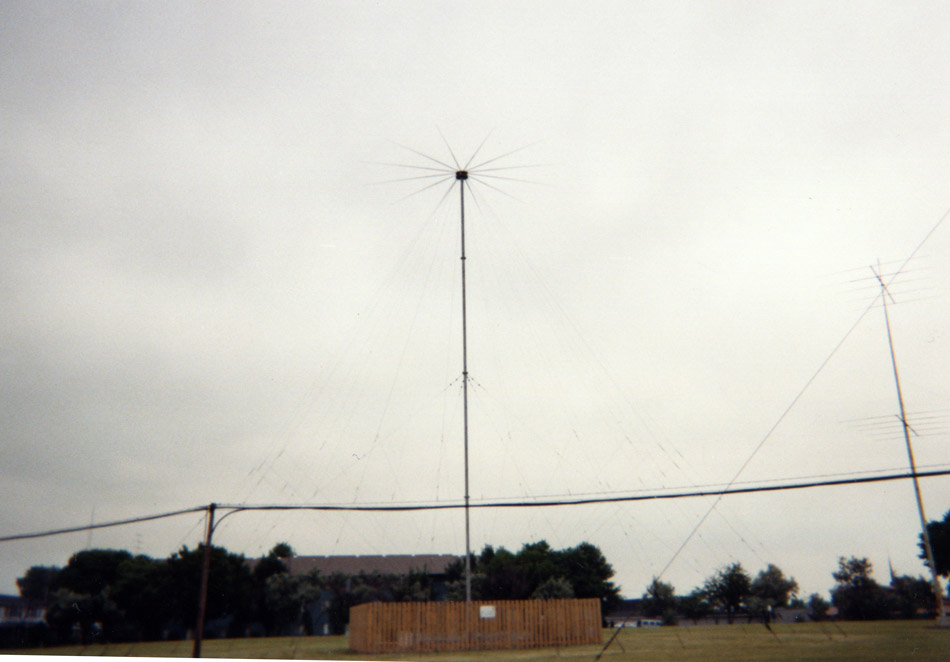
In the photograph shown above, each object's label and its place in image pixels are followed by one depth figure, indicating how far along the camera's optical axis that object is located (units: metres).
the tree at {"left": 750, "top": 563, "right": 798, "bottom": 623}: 51.91
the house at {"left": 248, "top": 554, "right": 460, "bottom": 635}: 57.94
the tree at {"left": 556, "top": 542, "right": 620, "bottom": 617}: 50.88
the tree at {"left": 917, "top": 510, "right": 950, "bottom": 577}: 48.12
